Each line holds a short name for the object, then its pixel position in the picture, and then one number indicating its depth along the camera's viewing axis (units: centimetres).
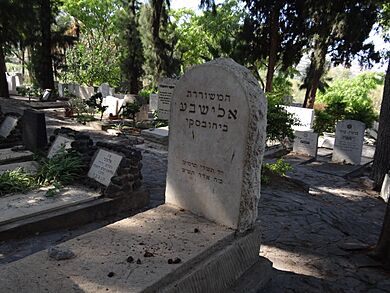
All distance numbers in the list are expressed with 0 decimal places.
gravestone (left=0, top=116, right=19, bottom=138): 875
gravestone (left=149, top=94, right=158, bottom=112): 1804
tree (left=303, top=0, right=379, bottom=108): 1659
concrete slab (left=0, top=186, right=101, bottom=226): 471
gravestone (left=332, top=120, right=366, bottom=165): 1164
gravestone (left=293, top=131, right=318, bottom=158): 1237
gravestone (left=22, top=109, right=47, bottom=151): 762
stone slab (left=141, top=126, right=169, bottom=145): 1084
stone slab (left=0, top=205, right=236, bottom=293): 239
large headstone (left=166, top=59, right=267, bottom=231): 322
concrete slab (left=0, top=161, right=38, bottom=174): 633
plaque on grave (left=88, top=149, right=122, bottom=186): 559
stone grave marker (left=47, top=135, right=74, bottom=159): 673
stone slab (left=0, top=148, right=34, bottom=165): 712
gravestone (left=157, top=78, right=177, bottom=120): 1331
